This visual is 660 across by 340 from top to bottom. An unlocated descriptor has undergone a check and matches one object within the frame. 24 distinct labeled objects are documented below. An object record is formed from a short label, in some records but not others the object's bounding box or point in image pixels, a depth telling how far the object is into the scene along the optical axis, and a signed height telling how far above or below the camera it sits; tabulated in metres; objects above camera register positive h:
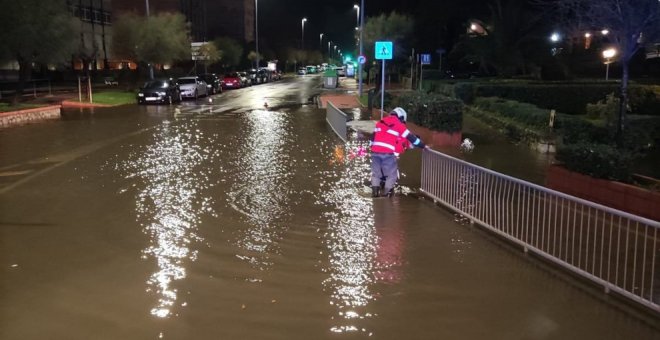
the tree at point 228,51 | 74.56 +3.12
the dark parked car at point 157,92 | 31.75 -0.80
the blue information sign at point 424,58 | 34.73 +1.01
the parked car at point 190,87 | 36.73 -0.61
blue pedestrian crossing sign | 19.06 +0.80
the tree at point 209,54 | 58.99 +2.25
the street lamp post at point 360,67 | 35.36 +0.52
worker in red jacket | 8.90 -1.00
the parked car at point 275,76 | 74.07 +0.05
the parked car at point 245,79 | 55.38 -0.23
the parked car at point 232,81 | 51.97 -0.38
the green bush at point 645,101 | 20.12 -0.84
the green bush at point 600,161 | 8.24 -1.17
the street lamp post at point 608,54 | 24.81 +0.91
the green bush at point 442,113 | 14.65 -0.91
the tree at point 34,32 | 24.00 +1.82
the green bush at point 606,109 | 15.54 -0.92
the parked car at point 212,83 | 42.41 -0.46
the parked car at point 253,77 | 59.70 -0.05
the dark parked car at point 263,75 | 64.18 +0.15
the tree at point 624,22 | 12.20 +1.08
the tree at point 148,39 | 42.09 +2.62
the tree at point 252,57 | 83.69 +2.66
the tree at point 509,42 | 34.97 +1.97
